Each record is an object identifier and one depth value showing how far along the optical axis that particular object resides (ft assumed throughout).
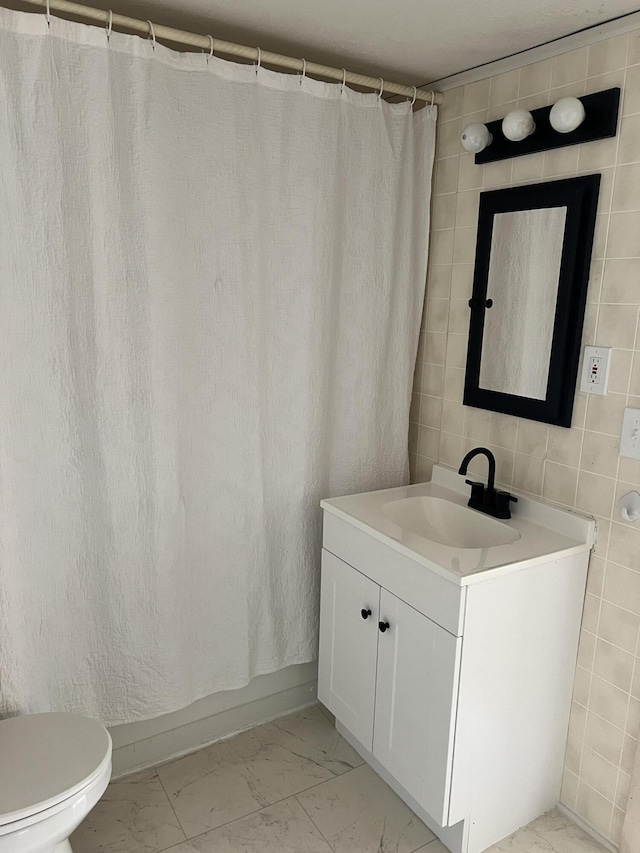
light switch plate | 5.44
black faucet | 6.32
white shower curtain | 5.39
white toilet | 4.55
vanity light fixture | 5.46
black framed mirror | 5.83
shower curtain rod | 5.23
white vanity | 5.39
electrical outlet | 5.67
